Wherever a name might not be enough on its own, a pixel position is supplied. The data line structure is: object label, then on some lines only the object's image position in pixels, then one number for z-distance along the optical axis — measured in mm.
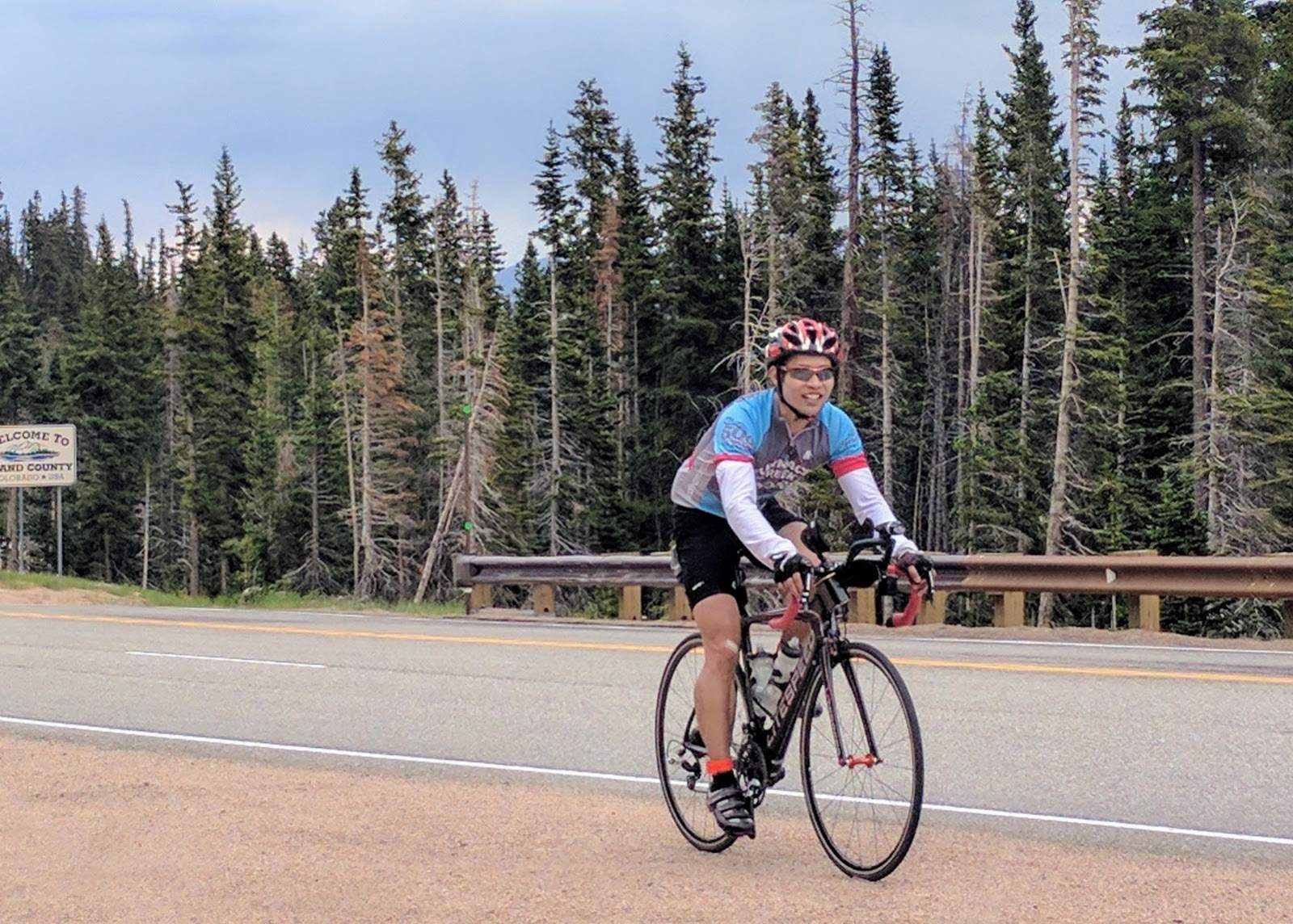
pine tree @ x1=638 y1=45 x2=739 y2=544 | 65312
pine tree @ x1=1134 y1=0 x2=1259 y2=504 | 45312
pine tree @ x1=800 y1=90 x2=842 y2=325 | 61781
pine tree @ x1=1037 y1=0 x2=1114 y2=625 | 35438
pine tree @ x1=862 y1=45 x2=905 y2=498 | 49594
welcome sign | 41656
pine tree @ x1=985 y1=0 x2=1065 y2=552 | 51000
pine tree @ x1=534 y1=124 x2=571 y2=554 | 61797
